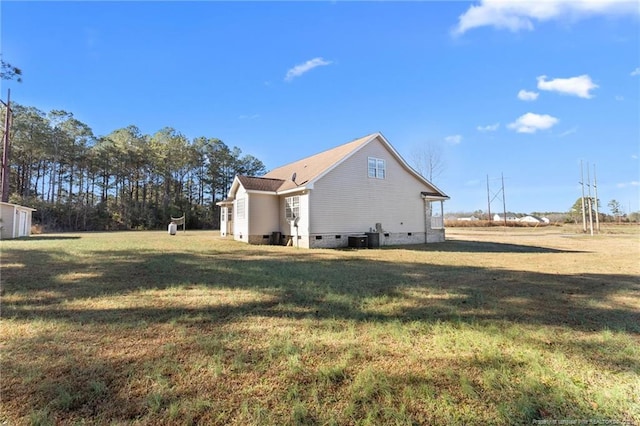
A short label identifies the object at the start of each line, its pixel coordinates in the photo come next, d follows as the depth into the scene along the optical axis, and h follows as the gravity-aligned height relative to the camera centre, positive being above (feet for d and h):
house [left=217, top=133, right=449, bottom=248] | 51.47 +5.13
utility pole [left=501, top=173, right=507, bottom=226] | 175.63 +15.15
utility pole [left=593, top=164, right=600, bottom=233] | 106.93 +15.48
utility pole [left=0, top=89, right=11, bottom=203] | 61.26 +17.09
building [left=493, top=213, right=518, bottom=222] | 316.11 +11.15
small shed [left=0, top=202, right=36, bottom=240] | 61.31 +2.67
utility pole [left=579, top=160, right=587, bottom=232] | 108.06 +17.80
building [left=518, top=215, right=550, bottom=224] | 267.72 +7.97
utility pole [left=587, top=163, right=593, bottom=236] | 92.12 +8.26
